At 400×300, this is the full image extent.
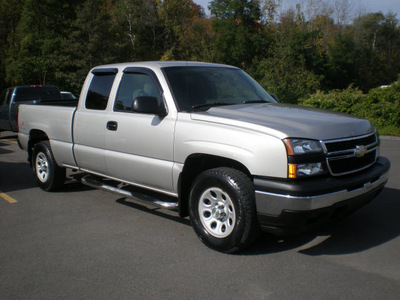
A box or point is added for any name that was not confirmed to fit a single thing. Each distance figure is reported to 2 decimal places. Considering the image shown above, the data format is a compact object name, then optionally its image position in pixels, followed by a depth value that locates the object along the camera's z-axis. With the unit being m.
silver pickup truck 3.75
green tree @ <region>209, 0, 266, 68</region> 52.84
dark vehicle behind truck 14.11
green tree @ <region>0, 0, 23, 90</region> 39.62
